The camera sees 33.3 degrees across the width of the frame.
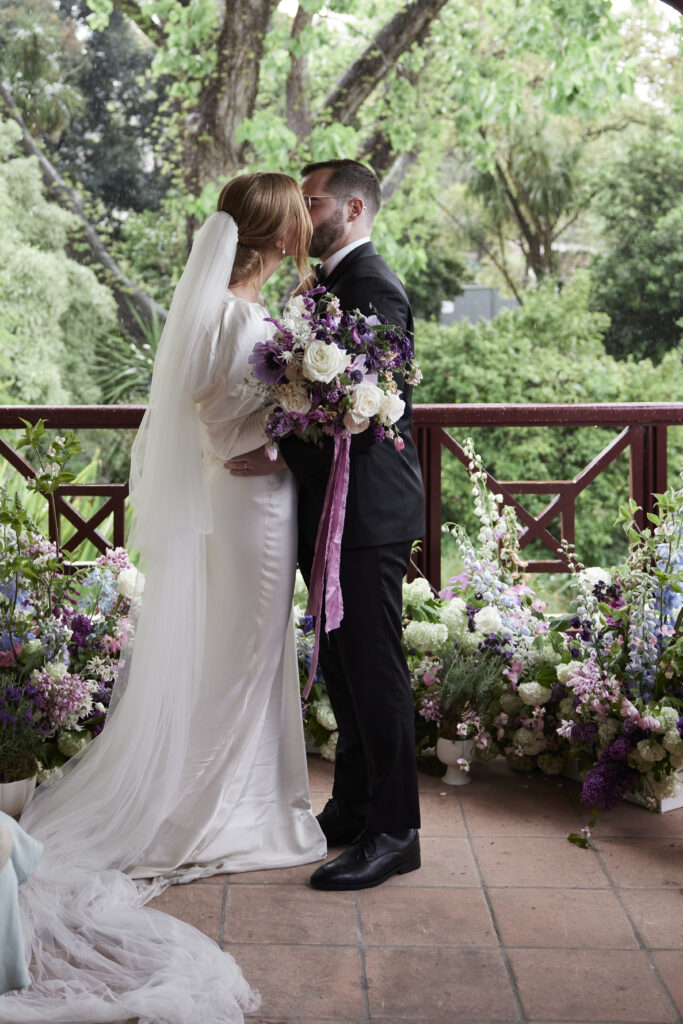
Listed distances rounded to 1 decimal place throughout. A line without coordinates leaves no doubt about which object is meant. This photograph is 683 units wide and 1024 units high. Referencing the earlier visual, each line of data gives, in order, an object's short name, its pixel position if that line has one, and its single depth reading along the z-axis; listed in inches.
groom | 110.3
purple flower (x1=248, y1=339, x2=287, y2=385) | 102.5
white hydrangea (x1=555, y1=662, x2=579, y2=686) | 133.0
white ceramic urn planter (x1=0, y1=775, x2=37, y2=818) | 125.3
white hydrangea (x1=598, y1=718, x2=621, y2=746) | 127.3
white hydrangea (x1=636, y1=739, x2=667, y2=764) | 122.6
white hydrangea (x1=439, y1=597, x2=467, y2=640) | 144.4
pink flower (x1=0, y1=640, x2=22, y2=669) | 130.3
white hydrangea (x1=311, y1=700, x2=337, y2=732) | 143.4
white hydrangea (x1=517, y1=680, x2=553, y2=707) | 136.3
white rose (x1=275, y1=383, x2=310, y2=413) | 101.9
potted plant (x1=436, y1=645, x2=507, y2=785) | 138.1
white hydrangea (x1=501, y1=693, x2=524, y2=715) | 139.6
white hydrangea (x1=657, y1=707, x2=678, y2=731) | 122.5
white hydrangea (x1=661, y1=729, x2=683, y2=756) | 121.3
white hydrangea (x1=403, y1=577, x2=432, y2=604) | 150.7
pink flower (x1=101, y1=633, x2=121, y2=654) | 139.0
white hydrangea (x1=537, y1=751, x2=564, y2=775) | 138.8
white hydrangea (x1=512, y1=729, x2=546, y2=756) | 137.2
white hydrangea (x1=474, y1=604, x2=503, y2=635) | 139.2
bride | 109.1
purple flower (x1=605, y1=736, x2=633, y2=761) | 124.0
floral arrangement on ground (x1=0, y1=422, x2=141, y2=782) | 127.6
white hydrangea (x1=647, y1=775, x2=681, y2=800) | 125.3
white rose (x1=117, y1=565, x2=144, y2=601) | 141.9
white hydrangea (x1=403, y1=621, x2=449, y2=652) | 141.4
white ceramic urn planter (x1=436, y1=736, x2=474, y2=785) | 138.6
